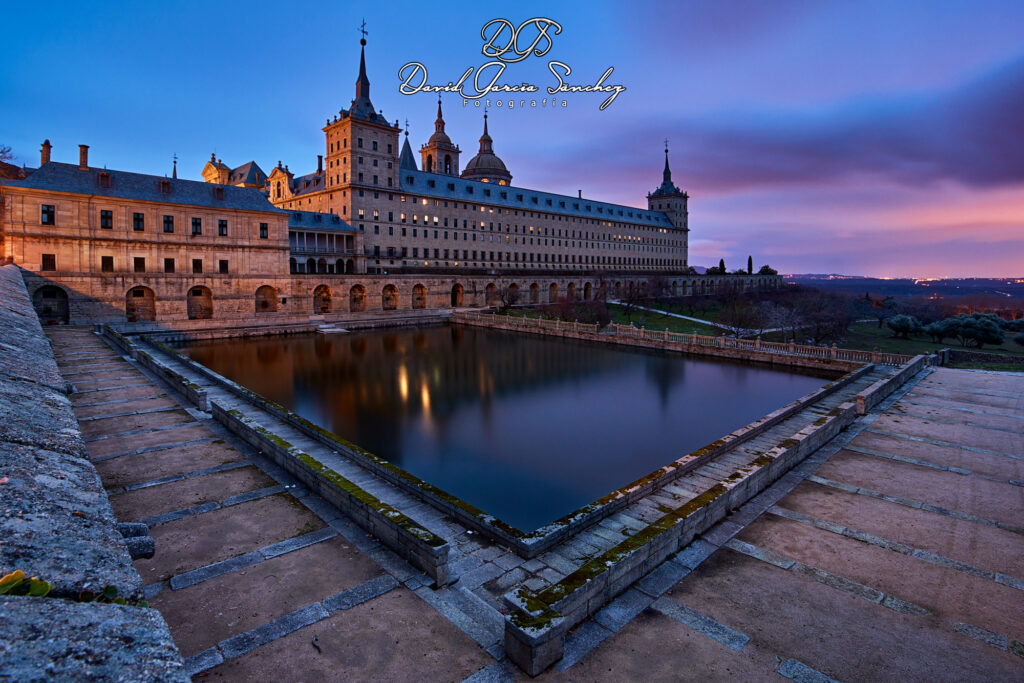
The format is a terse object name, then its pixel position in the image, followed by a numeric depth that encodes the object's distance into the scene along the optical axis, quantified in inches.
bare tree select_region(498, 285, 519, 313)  2643.9
